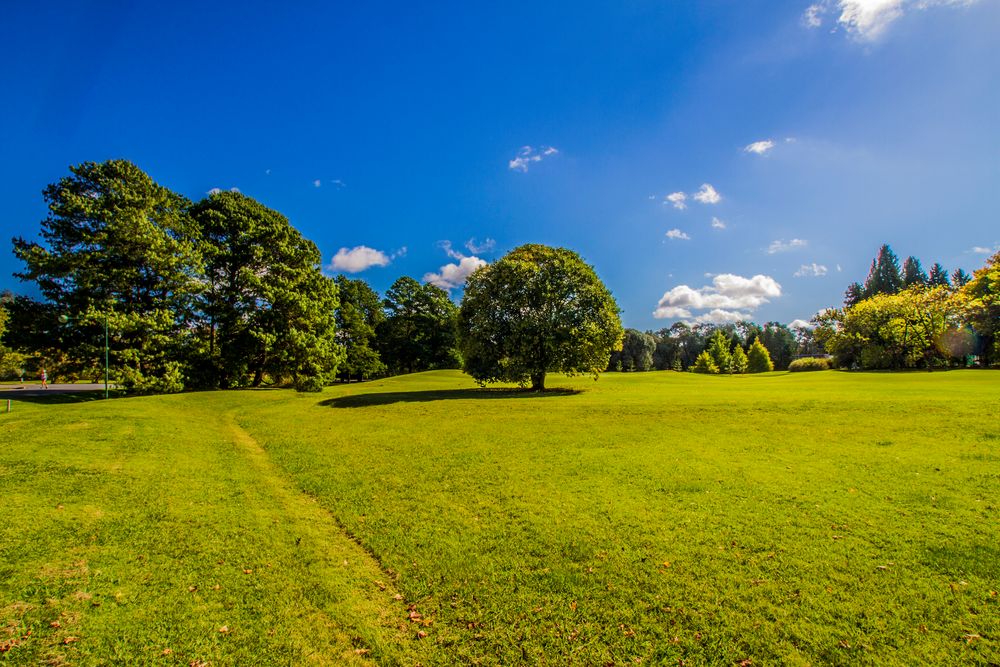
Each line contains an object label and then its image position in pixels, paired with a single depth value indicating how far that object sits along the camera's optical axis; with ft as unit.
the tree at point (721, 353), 272.51
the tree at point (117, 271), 88.33
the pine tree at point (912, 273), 309.22
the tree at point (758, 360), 272.10
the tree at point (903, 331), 167.12
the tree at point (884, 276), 303.27
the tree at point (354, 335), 180.14
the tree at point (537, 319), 102.83
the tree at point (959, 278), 297.98
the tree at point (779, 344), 349.00
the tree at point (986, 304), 141.49
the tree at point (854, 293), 317.83
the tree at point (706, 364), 272.51
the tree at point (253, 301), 107.86
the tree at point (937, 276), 311.06
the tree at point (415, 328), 218.38
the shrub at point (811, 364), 229.68
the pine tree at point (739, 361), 275.59
